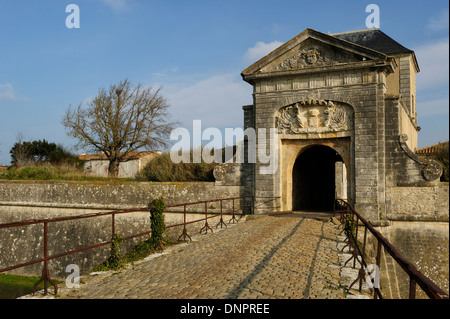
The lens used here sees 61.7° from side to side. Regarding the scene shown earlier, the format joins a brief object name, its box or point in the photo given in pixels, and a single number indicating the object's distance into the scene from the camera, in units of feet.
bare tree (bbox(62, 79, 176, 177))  86.63
